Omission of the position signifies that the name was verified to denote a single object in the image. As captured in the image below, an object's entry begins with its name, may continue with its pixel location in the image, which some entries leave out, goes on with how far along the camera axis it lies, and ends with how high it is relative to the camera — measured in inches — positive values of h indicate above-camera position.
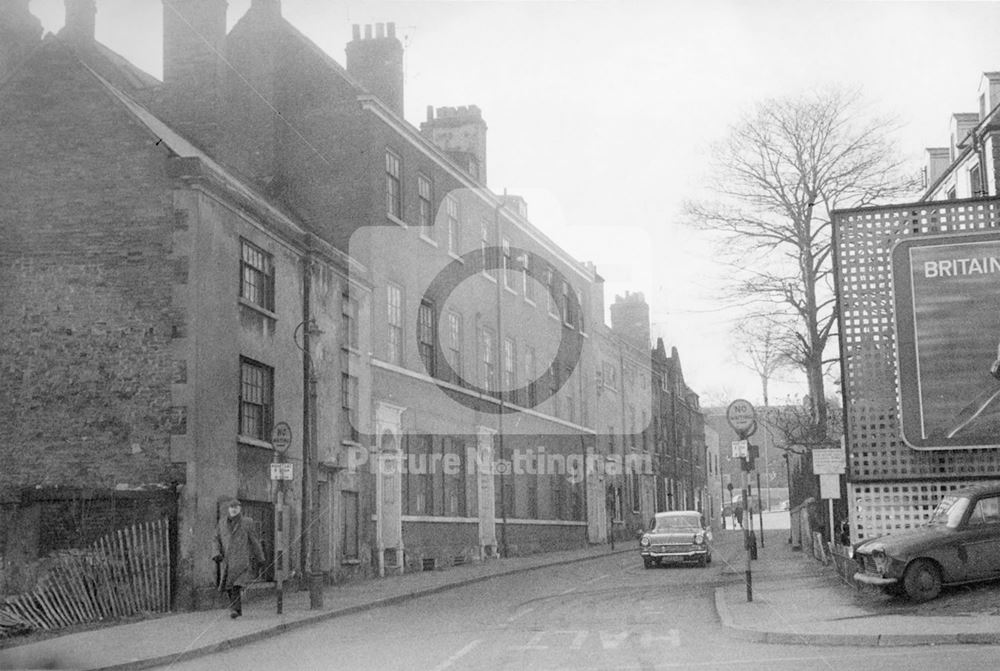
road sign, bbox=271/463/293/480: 733.3 +11.7
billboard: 758.5 +86.4
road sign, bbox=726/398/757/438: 709.9 +36.6
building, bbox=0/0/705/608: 786.2 +154.1
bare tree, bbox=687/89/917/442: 1354.6 +316.9
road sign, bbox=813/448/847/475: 1017.5 +10.5
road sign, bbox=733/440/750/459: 723.4 +18.0
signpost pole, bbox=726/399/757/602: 709.9 +35.4
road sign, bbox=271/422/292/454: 743.7 +33.9
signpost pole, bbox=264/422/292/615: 743.7 +32.5
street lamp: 753.0 +17.4
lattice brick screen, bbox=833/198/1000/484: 775.7 +84.8
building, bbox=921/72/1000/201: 1362.0 +394.5
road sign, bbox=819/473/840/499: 1046.0 -8.9
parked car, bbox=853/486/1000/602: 650.8 -44.8
